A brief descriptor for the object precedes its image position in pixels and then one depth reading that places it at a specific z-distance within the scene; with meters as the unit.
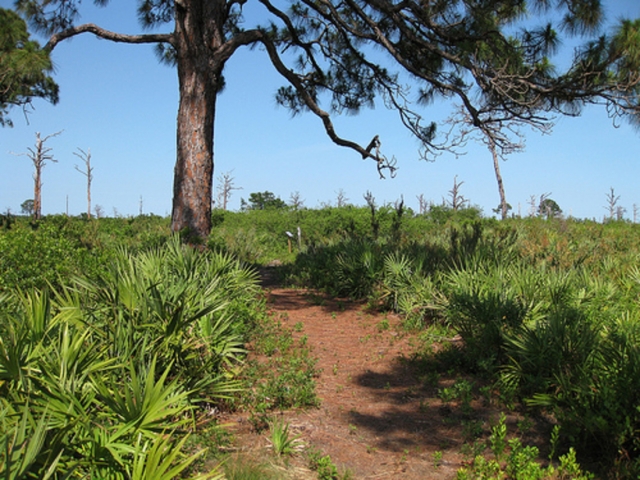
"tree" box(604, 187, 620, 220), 34.58
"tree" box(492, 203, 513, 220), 31.86
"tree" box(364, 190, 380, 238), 12.97
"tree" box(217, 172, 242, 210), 49.38
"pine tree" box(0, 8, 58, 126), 9.23
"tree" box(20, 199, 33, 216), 70.55
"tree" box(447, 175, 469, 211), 32.66
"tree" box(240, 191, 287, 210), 82.63
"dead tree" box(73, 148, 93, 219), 43.83
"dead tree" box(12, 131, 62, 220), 36.34
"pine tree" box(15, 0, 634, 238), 9.31
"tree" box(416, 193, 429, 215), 40.50
